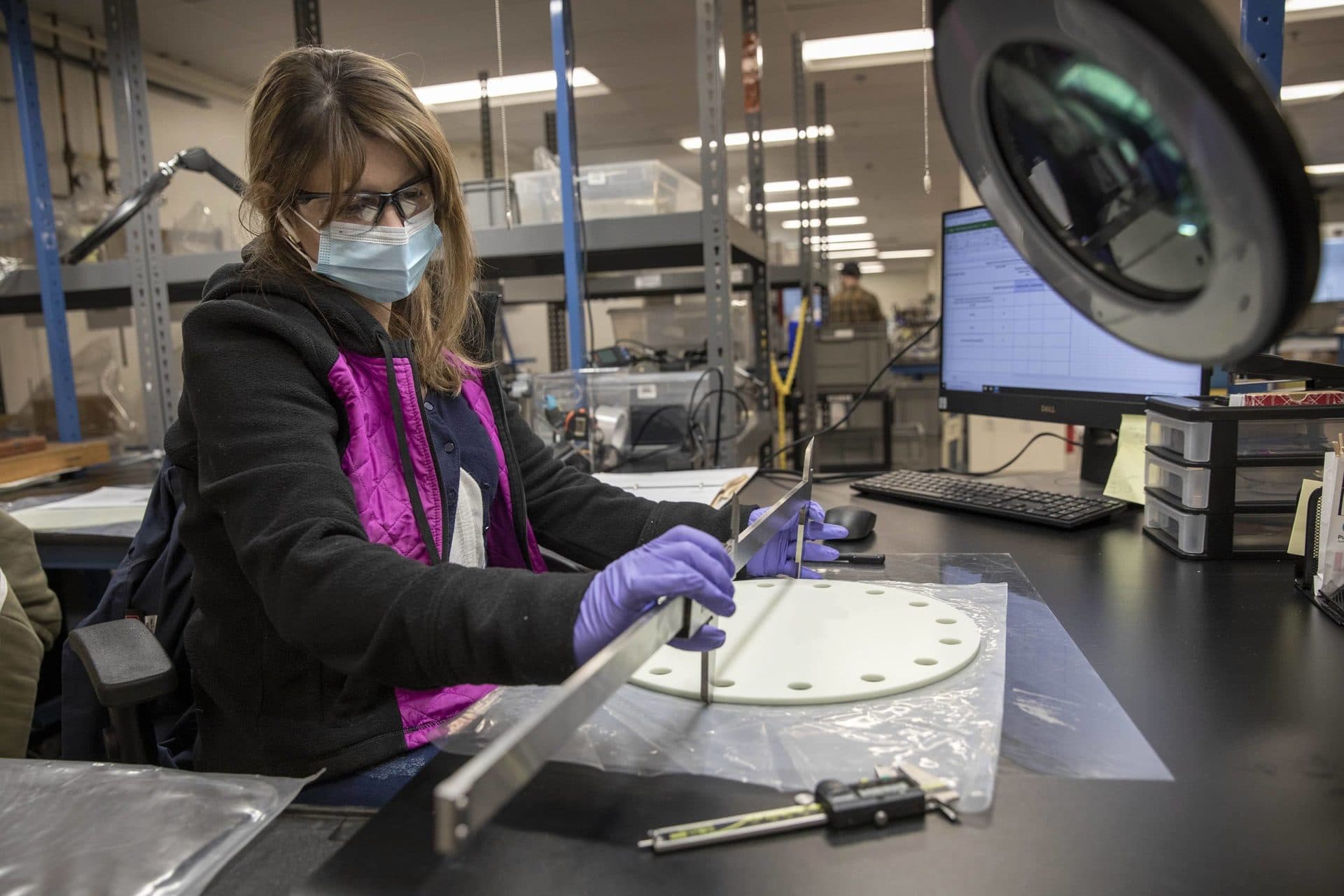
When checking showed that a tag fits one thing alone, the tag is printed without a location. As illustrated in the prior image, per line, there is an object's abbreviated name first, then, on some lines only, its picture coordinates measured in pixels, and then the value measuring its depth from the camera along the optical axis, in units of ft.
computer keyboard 4.16
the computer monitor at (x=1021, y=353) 4.43
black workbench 1.45
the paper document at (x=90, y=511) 5.05
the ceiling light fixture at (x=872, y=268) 59.81
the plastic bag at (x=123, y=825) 1.75
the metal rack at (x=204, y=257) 6.10
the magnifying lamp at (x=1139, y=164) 1.11
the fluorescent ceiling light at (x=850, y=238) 43.32
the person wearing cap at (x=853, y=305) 21.42
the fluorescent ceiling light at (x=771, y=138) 19.45
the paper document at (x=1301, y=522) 3.24
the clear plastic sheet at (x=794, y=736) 1.82
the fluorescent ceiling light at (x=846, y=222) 36.04
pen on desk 3.55
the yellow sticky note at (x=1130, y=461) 4.49
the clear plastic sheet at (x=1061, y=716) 1.82
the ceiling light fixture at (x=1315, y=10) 12.55
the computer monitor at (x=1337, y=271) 10.25
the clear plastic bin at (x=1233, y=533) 3.45
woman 1.98
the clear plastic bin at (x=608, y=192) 7.11
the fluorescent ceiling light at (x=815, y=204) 29.91
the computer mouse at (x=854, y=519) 3.90
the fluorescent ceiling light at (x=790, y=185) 26.53
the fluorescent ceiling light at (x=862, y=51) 14.14
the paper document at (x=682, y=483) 4.74
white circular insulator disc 2.19
